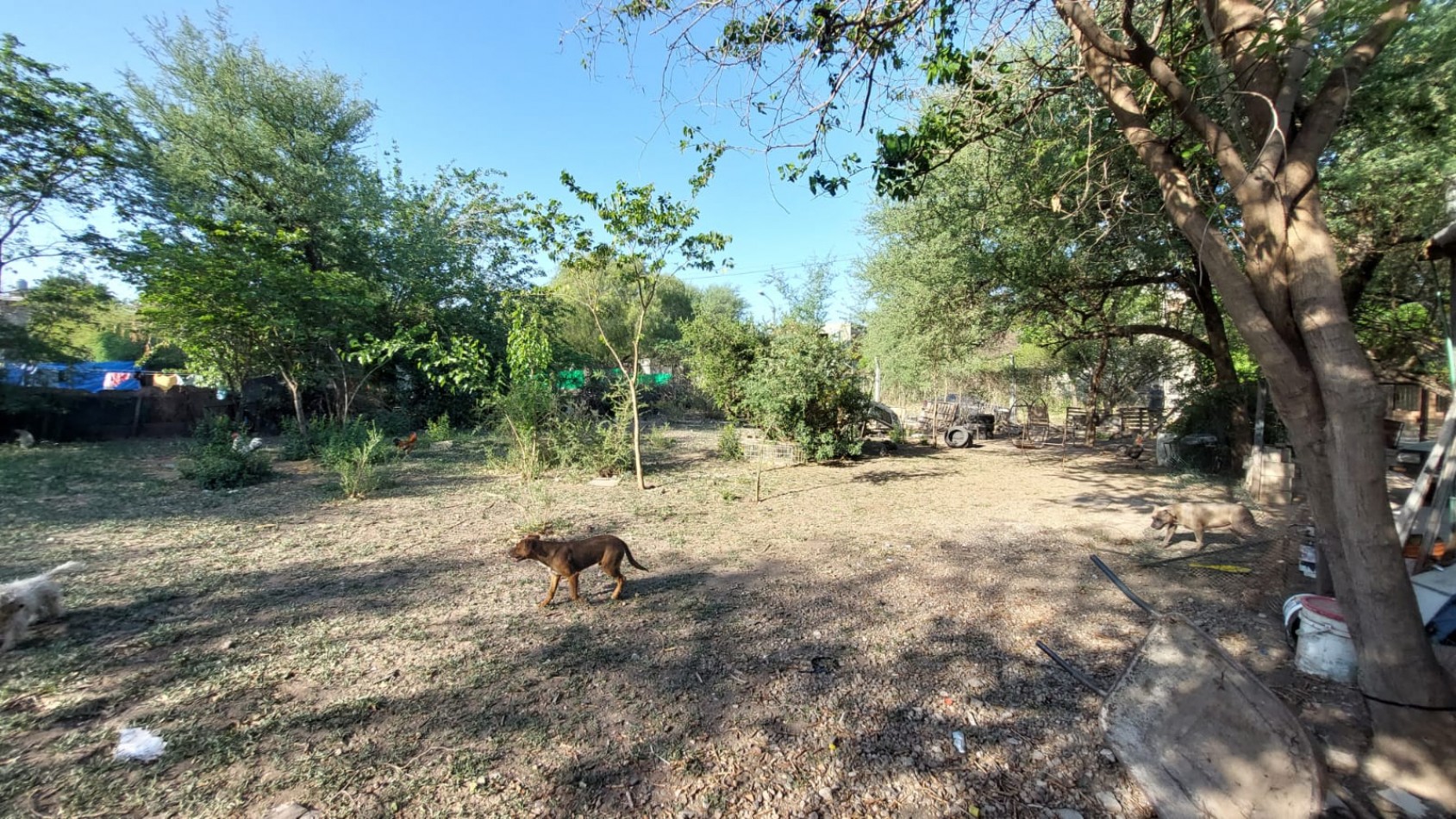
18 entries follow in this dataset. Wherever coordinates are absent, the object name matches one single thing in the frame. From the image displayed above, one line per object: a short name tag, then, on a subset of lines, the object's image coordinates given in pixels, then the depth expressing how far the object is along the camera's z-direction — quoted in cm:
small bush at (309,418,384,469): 878
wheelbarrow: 191
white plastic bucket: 283
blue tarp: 1194
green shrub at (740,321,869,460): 986
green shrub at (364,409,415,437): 1410
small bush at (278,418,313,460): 1024
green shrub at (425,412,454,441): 1366
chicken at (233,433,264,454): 833
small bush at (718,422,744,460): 1108
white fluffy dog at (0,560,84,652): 310
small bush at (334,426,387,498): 735
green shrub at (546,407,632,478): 908
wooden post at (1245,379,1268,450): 771
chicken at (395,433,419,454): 1150
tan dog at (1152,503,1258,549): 504
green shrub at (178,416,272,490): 778
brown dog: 392
